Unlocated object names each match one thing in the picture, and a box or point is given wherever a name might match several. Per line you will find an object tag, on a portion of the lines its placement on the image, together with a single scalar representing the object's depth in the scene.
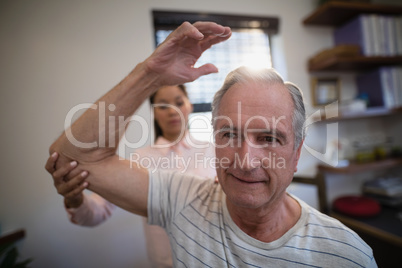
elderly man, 0.62
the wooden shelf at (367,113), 1.68
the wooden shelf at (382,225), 1.27
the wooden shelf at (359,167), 1.67
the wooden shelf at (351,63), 1.64
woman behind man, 0.77
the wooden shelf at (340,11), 1.65
